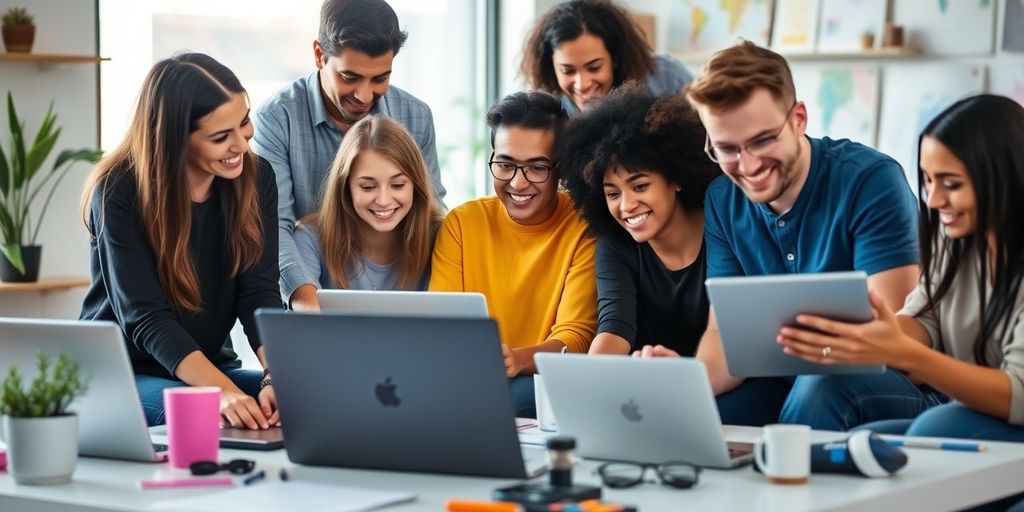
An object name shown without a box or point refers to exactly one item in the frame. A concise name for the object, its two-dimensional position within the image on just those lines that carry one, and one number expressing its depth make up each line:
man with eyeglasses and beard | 2.47
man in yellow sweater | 3.17
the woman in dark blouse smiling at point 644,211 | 2.96
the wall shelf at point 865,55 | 5.20
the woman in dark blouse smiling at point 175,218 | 2.76
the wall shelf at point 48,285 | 4.17
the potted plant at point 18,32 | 4.25
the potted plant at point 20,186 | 4.21
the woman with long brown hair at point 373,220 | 3.27
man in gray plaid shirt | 3.43
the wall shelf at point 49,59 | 4.25
